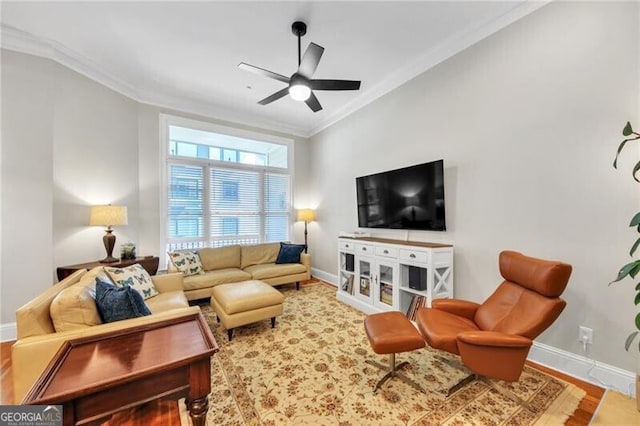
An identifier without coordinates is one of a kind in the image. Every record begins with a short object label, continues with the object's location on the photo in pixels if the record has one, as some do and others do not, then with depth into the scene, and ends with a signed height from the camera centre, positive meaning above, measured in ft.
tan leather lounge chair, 5.45 -2.78
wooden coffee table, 3.14 -2.19
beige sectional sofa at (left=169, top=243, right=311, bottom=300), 11.76 -2.95
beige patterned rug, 5.48 -4.46
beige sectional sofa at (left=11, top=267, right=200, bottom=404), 4.55 -2.21
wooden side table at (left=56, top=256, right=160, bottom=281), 9.56 -2.04
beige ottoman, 8.83 -3.29
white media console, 9.04 -2.48
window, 14.26 +1.80
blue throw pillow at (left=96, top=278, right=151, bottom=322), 5.66 -2.04
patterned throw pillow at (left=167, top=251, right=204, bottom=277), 12.07 -2.33
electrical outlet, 6.52 -3.24
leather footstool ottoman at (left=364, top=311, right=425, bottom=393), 6.09 -3.08
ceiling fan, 7.48 +4.33
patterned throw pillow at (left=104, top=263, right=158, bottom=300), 8.32 -2.20
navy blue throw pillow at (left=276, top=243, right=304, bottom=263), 14.92 -2.31
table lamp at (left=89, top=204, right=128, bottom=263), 10.25 -0.14
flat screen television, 9.70 +0.70
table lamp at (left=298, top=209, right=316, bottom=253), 17.26 -0.04
